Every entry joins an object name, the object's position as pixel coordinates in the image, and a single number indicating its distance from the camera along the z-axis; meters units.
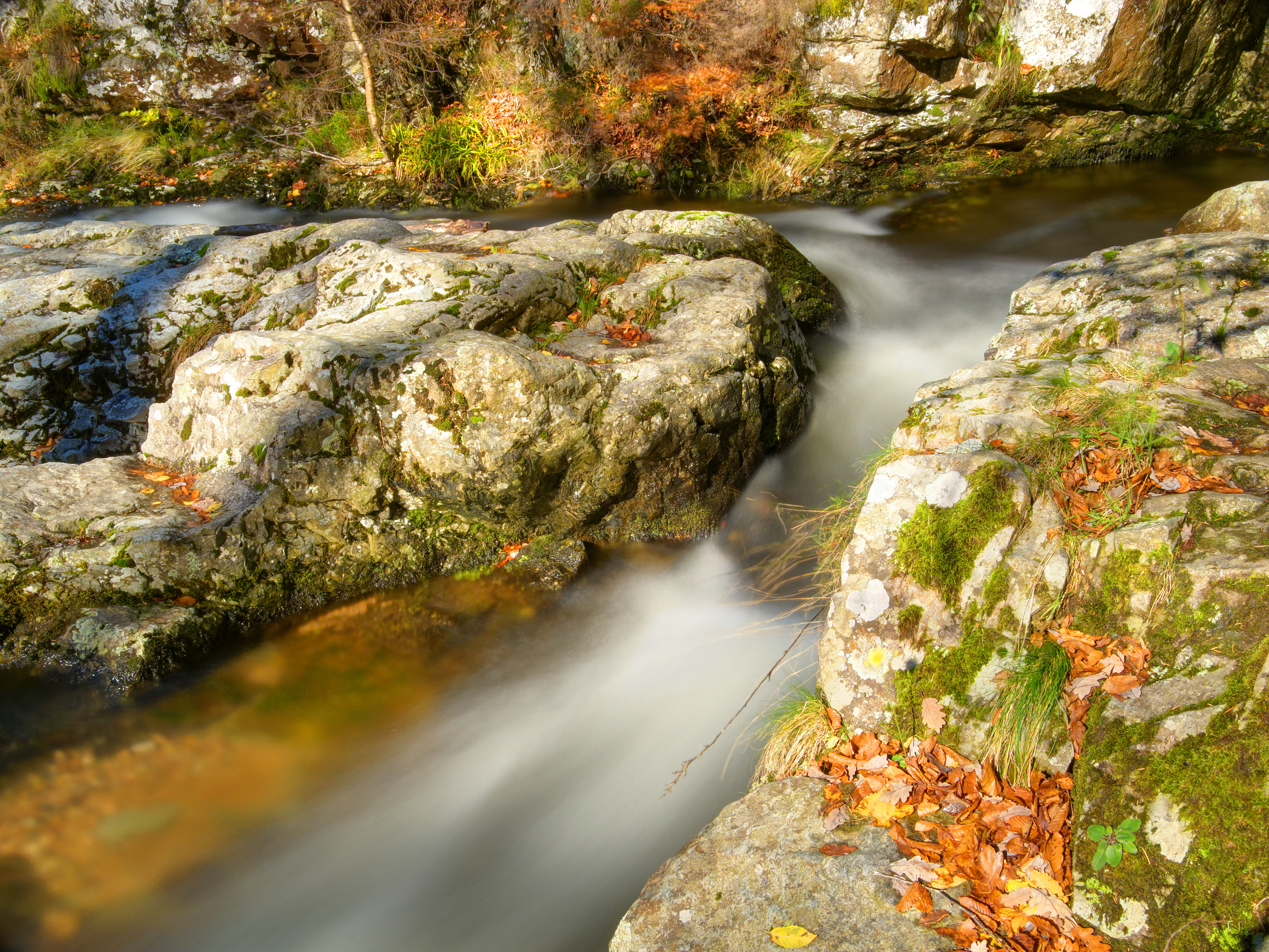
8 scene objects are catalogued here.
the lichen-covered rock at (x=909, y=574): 3.13
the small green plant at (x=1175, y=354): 3.89
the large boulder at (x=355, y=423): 4.46
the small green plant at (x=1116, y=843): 2.36
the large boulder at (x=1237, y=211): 6.41
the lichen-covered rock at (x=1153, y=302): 4.72
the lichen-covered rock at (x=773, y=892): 2.45
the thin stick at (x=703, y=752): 3.89
